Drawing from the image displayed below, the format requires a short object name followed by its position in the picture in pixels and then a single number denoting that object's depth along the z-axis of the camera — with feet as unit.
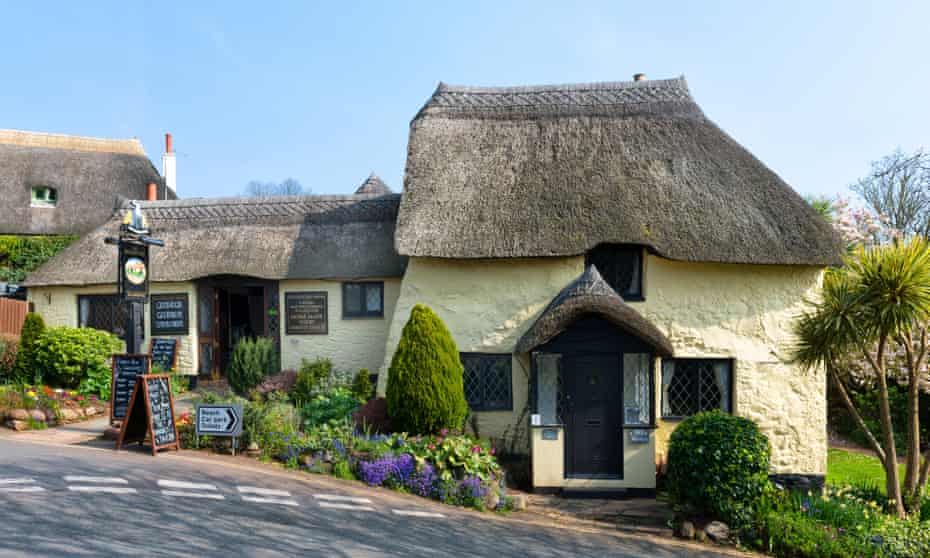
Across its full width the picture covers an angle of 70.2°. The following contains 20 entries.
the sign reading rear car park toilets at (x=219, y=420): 34.01
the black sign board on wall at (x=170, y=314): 51.44
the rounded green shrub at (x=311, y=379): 45.16
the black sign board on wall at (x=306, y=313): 49.75
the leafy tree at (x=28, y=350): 47.32
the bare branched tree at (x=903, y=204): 91.20
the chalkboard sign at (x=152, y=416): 33.01
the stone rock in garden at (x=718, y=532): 30.40
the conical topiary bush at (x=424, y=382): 36.45
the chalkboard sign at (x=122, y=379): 36.55
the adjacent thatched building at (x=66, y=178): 75.25
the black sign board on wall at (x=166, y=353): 50.62
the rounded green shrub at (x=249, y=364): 48.52
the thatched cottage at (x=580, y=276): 37.58
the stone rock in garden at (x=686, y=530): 30.53
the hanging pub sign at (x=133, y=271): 36.47
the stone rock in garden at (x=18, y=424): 37.96
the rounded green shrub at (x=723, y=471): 30.30
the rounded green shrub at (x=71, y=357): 45.93
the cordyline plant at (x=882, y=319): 31.22
